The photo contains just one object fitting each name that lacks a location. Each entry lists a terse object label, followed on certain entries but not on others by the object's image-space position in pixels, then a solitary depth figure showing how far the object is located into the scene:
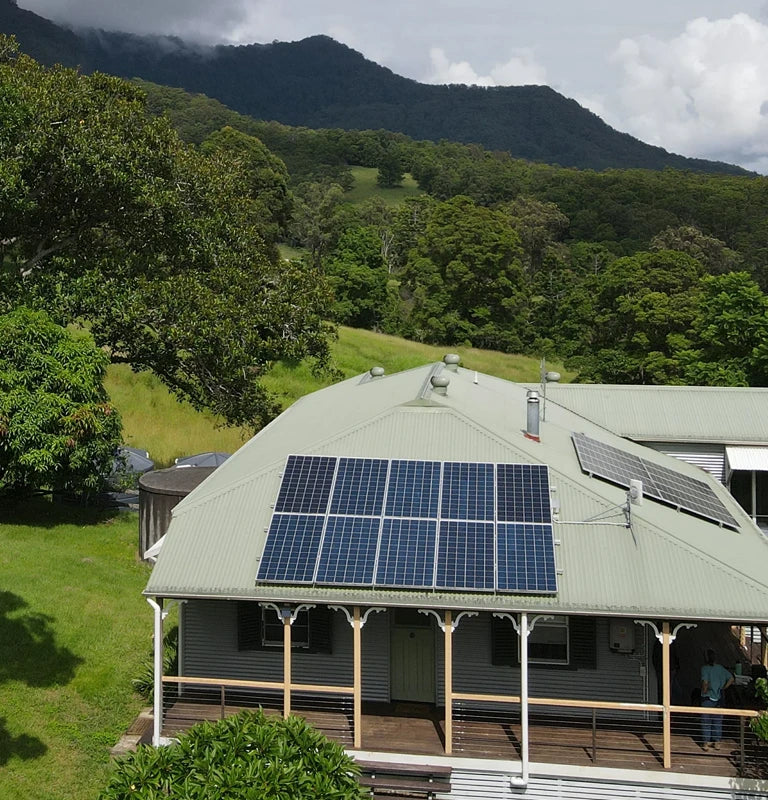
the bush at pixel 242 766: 10.29
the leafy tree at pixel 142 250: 26.09
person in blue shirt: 13.92
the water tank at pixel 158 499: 23.56
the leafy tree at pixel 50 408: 24.11
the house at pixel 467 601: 13.47
